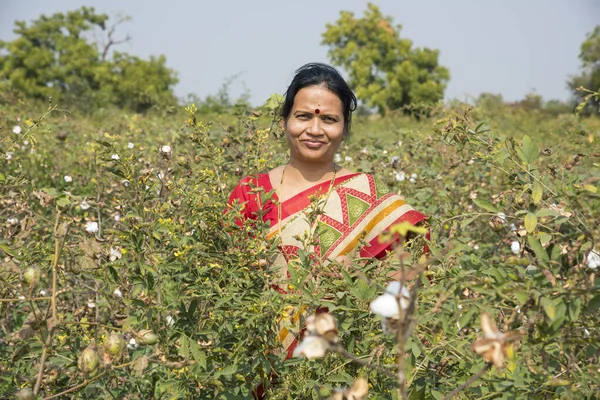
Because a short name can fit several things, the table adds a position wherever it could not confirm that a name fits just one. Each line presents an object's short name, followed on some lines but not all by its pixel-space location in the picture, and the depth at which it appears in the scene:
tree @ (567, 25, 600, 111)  41.22
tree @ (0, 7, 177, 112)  46.84
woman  2.31
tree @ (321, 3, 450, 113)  47.59
